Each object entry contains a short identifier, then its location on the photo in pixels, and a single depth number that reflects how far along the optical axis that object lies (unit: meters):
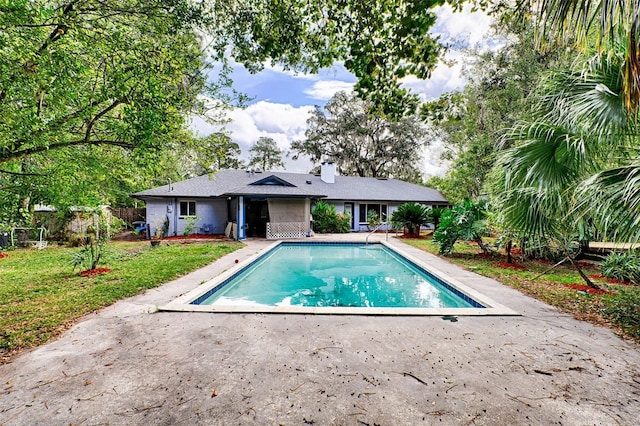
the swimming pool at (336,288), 4.75
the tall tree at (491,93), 13.38
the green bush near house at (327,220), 18.78
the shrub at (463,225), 9.80
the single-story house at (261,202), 16.25
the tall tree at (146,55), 2.57
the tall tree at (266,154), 35.88
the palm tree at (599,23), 2.16
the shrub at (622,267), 6.29
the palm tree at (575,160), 3.26
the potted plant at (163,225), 16.41
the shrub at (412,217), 16.47
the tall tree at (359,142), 29.52
